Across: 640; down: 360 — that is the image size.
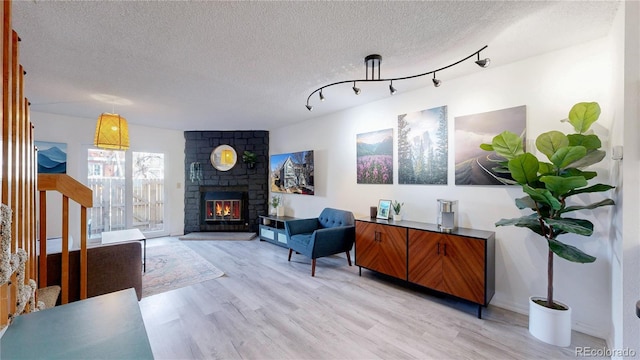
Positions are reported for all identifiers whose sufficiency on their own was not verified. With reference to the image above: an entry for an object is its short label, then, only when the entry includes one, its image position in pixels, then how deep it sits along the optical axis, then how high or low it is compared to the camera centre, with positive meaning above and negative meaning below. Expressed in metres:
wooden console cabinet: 2.44 -0.85
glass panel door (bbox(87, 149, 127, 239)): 5.12 -0.26
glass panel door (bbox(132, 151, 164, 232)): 5.61 -0.32
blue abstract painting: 4.43 +0.35
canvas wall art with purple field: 3.64 +0.32
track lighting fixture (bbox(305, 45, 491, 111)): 2.27 +1.16
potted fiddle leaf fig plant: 1.86 -0.06
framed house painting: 4.84 +0.11
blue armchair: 3.51 -0.85
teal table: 0.86 -0.60
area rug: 3.16 -1.34
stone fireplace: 6.02 -0.15
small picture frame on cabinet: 3.49 -0.43
